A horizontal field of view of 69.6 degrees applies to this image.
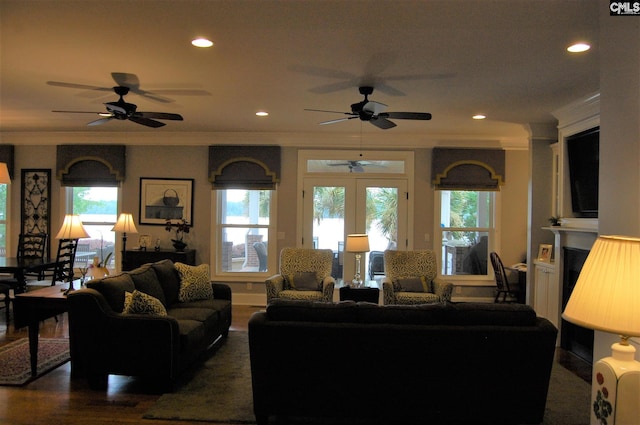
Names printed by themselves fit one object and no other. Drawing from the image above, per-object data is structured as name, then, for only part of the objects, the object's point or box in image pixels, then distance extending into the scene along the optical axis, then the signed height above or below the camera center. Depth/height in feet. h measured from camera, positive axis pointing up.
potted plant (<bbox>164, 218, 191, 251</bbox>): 23.18 -0.54
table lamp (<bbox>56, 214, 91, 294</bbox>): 14.97 -0.38
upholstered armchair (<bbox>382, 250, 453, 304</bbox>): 18.07 -2.44
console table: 22.59 -1.89
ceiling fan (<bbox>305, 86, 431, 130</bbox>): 13.70 +3.35
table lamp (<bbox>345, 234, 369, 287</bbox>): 18.71 -0.98
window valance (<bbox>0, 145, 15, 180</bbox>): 24.30 +3.20
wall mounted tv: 15.12 +1.81
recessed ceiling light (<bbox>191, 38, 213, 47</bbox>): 10.47 +4.07
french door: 23.79 +0.33
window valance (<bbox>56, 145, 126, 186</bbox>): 24.02 +2.76
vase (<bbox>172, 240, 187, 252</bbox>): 23.15 -1.33
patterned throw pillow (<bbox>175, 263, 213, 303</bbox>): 16.30 -2.35
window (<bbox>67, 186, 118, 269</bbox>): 24.85 +0.13
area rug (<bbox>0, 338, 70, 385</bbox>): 12.94 -4.43
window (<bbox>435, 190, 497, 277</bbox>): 24.07 -0.57
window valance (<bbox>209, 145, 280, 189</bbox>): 23.57 +2.73
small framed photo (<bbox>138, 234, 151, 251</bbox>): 23.69 -1.18
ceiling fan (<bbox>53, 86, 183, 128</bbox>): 14.12 +3.33
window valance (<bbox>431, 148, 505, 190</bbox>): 23.39 +2.73
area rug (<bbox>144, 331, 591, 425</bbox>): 10.73 -4.55
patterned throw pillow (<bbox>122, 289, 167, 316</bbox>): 12.33 -2.35
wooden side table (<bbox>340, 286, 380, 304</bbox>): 18.07 -2.83
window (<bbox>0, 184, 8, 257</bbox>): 24.80 -0.09
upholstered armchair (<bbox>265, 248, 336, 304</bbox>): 18.33 -2.40
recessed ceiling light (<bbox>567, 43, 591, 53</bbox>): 10.39 +4.05
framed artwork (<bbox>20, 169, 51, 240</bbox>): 24.41 +0.95
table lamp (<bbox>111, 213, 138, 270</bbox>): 18.72 -0.29
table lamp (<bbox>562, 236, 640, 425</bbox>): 5.45 -1.08
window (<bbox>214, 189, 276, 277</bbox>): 24.22 -0.61
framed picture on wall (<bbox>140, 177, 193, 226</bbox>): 24.08 +1.02
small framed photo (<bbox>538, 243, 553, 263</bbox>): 18.58 -1.16
